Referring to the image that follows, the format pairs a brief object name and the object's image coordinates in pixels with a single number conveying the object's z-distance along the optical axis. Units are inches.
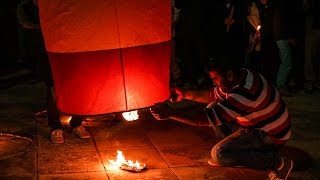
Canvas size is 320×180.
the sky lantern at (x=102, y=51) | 136.2
